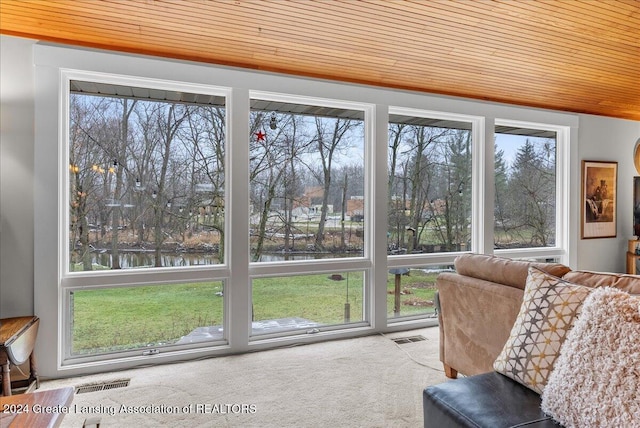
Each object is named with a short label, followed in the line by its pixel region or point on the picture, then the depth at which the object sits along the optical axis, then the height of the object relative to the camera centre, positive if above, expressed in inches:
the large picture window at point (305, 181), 133.6 +11.3
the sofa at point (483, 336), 54.8 -30.6
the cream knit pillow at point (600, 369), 44.7 -21.5
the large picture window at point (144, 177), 113.8 +10.7
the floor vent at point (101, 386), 99.4 -51.3
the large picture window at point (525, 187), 173.3 +12.2
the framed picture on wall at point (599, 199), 187.0 +7.0
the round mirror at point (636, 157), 199.3 +30.9
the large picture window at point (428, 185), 153.3 +11.6
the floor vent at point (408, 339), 134.7 -50.0
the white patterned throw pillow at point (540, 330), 58.2 -20.6
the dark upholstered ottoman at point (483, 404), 52.2 -30.9
